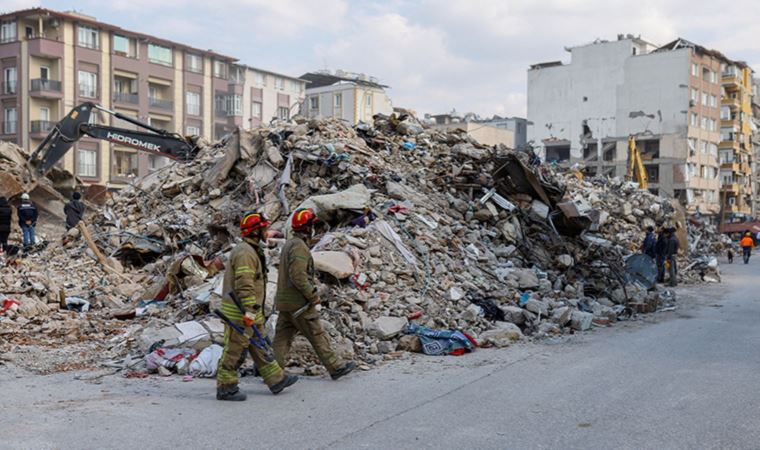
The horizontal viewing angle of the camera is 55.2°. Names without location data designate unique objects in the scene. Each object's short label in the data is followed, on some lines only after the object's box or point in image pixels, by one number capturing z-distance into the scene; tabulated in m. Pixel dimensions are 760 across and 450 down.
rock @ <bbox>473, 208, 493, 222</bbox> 14.15
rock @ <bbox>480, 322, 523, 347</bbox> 9.62
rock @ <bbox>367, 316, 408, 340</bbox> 9.11
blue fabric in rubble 9.04
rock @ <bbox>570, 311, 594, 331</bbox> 11.04
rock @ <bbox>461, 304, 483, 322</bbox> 10.32
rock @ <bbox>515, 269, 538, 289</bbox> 12.30
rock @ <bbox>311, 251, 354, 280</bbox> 9.82
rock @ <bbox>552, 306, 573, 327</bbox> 10.98
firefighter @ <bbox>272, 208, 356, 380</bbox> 7.29
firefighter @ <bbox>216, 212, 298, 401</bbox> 6.63
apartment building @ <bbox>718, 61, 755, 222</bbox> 73.69
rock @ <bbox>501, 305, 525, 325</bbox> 10.65
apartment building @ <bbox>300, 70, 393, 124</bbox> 60.00
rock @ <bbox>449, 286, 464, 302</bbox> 10.78
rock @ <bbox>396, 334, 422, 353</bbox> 9.11
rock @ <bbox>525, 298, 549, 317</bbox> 11.19
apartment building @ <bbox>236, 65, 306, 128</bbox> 62.72
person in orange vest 29.84
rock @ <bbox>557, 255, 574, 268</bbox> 13.56
